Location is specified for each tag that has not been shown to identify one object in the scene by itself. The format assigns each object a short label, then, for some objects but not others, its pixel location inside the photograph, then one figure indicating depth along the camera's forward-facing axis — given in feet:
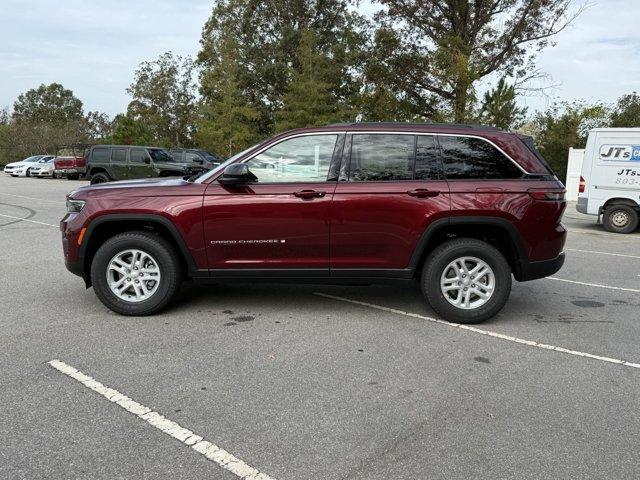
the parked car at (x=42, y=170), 113.39
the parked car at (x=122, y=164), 69.41
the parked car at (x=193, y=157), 76.74
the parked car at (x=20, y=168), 116.16
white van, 39.68
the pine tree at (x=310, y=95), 105.50
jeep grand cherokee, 16.31
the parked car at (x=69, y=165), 100.22
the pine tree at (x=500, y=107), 74.49
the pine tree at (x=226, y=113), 106.83
